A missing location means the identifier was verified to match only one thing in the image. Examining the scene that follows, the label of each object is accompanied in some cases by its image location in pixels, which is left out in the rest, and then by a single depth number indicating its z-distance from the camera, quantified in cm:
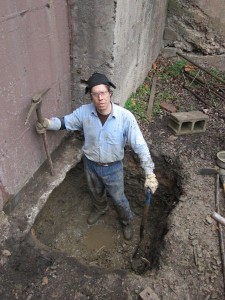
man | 347
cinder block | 521
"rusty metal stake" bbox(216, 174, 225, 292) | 350
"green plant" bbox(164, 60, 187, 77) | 696
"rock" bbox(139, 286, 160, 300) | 309
